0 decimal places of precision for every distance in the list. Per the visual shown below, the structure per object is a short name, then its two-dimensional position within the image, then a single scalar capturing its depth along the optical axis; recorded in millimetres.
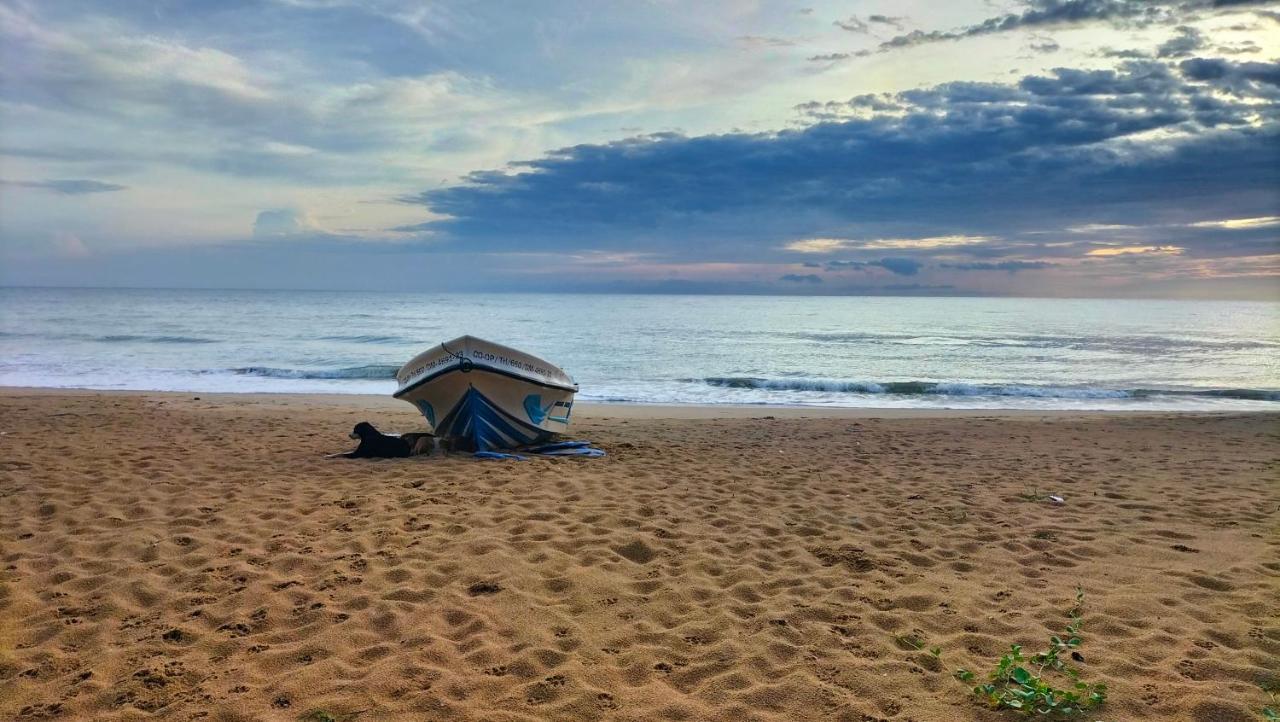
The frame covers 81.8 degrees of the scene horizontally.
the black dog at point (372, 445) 8773
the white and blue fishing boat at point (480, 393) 9281
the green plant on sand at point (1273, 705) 2965
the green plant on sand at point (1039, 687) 3111
